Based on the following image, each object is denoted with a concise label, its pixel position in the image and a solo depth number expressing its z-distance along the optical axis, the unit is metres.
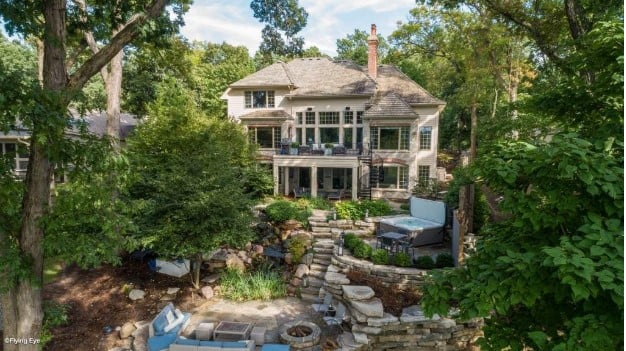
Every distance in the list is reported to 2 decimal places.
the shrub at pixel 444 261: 10.70
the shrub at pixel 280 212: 15.59
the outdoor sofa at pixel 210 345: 7.61
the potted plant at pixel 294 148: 20.61
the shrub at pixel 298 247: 13.07
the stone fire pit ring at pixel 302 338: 8.20
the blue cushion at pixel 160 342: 7.96
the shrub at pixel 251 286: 10.95
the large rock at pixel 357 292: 8.76
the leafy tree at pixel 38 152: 6.14
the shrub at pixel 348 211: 15.73
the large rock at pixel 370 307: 8.27
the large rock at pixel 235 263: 12.45
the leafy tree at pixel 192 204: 10.55
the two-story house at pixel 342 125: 20.55
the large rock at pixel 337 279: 10.01
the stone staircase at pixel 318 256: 11.27
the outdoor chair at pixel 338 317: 9.05
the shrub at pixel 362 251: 11.45
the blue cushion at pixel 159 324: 8.46
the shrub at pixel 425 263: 10.63
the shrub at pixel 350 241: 11.99
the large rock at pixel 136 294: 10.88
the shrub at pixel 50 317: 7.30
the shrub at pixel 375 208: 16.05
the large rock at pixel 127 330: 9.09
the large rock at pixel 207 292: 11.09
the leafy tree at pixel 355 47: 44.16
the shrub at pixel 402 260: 10.81
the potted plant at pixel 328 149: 20.22
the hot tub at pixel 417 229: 12.62
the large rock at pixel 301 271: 11.97
